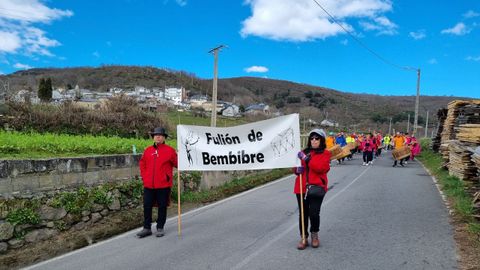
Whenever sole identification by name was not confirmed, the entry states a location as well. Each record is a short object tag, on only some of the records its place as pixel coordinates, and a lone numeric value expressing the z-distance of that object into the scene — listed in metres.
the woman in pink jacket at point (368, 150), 21.56
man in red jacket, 6.92
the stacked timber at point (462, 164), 12.25
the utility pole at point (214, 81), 14.92
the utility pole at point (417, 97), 33.43
